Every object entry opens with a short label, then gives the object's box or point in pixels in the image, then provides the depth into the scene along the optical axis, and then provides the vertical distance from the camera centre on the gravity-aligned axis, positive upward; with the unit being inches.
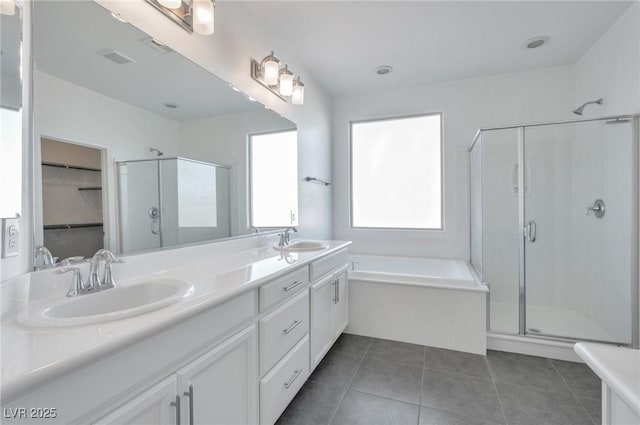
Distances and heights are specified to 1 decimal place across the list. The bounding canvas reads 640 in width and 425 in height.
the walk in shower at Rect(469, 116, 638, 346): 89.0 -6.4
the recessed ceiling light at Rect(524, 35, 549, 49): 95.3 +56.8
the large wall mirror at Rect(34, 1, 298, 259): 40.1 +13.1
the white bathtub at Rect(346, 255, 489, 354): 89.4 -32.9
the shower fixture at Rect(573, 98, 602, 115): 97.4 +35.9
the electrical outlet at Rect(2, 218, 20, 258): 33.9 -2.8
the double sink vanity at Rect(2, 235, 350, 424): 23.1 -13.9
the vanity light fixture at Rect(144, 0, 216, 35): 56.7 +39.5
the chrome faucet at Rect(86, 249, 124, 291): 39.4 -8.6
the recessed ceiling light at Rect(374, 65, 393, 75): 115.6 +57.7
